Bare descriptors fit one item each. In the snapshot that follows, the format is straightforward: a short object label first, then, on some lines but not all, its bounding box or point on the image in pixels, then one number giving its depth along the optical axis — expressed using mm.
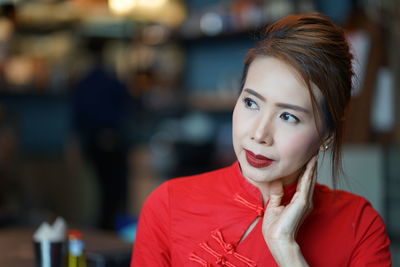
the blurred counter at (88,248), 1608
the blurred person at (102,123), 5688
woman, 1297
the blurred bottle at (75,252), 1510
